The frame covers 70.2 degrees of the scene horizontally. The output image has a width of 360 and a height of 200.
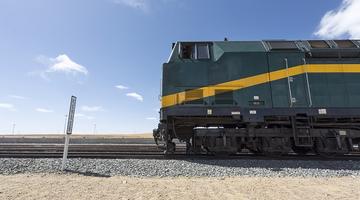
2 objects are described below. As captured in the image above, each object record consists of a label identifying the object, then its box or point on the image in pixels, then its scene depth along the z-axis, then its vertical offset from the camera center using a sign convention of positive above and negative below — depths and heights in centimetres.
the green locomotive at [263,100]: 846 +153
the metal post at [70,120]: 734 +77
